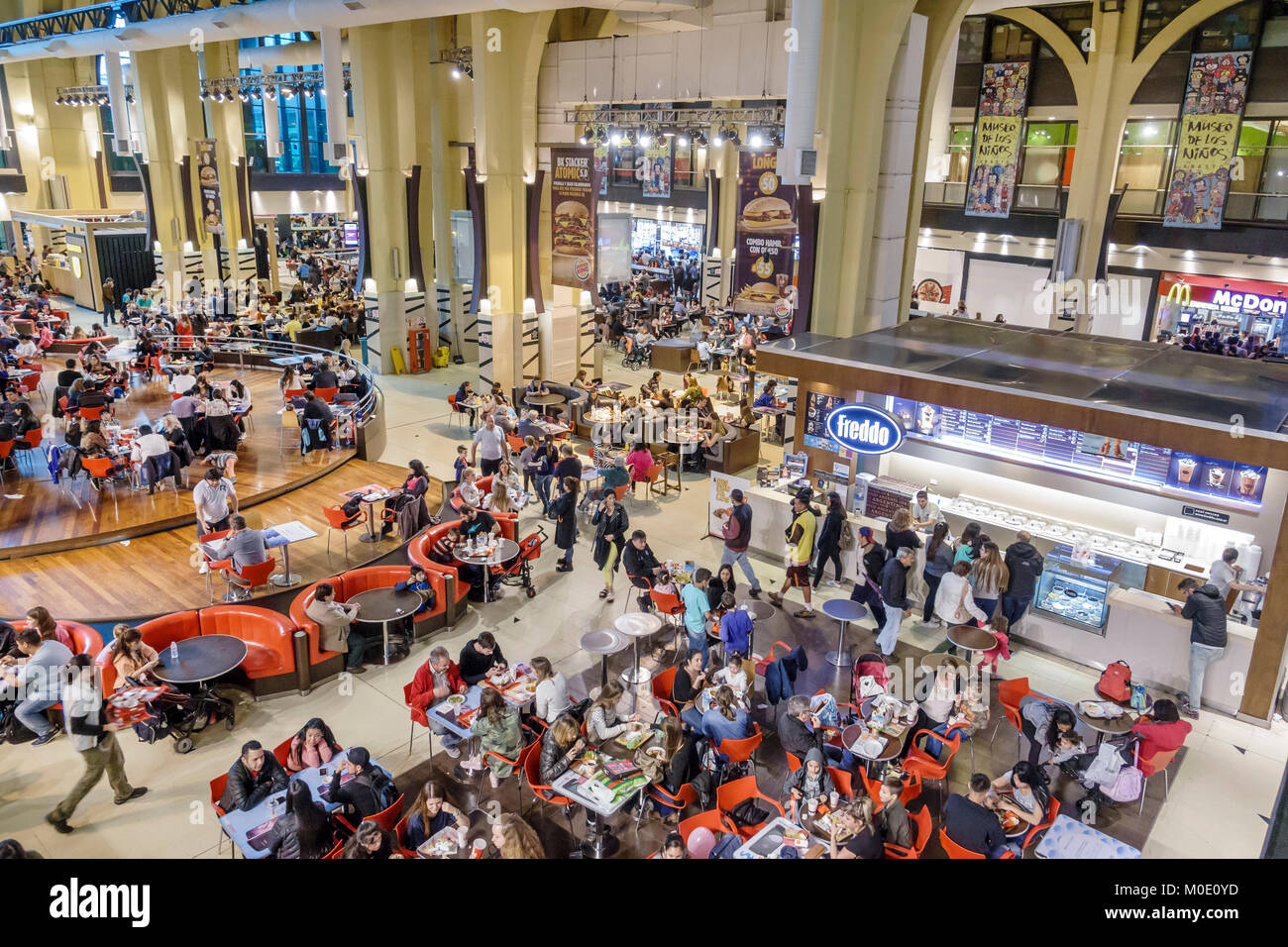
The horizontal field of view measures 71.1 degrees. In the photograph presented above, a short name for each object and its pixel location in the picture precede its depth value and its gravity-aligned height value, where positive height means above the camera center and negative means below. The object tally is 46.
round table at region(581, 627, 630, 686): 7.98 -3.79
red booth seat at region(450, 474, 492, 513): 11.52 -3.52
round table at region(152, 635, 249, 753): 7.43 -3.81
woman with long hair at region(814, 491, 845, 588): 10.46 -3.69
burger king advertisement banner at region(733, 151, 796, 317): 13.63 -0.51
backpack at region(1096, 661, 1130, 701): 7.56 -3.80
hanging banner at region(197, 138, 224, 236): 25.98 -0.24
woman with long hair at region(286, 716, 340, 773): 6.50 -3.85
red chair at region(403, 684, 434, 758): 7.32 -4.08
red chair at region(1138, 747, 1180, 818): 6.95 -4.06
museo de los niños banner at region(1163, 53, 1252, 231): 17.98 +1.48
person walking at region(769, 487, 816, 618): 9.89 -3.58
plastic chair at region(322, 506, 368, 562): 10.65 -3.69
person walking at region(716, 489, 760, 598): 10.34 -3.68
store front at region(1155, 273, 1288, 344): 18.55 -1.86
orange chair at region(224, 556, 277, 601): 9.26 -3.81
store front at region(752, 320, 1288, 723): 8.77 -3.12
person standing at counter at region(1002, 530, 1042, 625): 9.39 -3.61
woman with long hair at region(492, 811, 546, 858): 5.35 -3.70
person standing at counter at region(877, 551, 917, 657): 9.09 -3.77
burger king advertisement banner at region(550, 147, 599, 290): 17.00 -0.30
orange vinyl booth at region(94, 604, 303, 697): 8.35 -3.97
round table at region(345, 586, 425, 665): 8.50 -3.81
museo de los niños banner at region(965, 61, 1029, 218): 20.97 +1.63
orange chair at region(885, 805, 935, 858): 5.79 -3.92
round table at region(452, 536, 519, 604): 9.90 -3.80
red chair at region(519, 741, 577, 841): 6.46 -4.03
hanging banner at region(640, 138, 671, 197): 31.72 +1.01
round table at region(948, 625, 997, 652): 8.25 -3.82
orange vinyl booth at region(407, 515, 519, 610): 9.72 -3.83
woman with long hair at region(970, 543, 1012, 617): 9.26 -3.61
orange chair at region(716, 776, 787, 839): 6.25 -3.97
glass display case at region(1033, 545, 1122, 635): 9.55 -3.91
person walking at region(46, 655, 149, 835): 6.59 -3.93
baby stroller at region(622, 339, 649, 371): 22.78 -3.81
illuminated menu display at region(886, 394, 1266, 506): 10.19 -2.90
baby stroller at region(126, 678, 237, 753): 7.68 -4.38
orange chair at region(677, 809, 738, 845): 5.97 -3.95
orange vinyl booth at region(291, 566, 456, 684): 8.55 -3.93
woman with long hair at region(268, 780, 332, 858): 5.56 -3.82
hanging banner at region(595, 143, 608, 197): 16.95 +0.71
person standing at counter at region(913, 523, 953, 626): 9.84 -3.67
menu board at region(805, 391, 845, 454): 12.70 -2.91
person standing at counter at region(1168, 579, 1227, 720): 8.38 -3.70
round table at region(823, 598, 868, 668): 8.92 -3.87
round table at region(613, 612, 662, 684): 8.20 -3.82
